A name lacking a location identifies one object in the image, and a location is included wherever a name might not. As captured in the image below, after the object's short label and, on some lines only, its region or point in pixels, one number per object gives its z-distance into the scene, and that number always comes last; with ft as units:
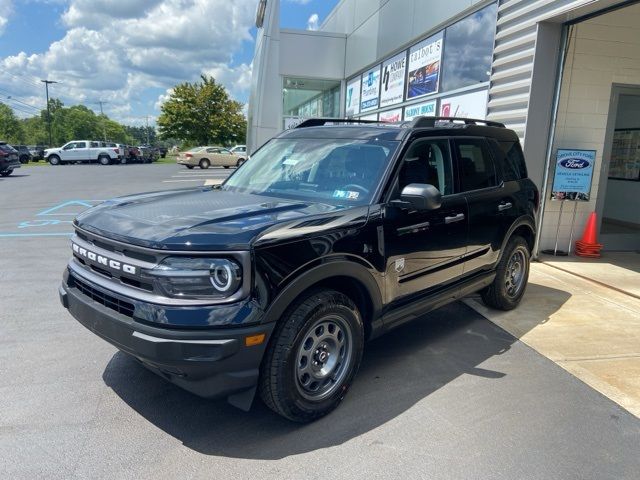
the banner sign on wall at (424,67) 34.83
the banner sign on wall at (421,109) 35.60
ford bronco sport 8.39
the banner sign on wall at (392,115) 42.22
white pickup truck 127.75
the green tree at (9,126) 261.24
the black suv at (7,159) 74.56
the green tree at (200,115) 175.94
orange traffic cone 25.91
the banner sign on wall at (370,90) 47.68
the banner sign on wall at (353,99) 54.24
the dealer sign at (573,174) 24.68
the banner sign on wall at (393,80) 41.52
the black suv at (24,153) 128.70
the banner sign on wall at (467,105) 28.55
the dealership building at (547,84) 23.58
